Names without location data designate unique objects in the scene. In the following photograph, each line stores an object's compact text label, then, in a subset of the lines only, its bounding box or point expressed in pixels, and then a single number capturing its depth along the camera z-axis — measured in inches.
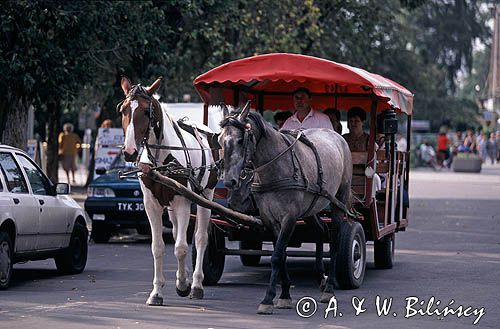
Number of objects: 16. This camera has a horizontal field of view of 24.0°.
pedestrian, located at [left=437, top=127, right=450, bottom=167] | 2364.7
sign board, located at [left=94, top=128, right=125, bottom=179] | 1027.9
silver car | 511.2
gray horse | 436.1
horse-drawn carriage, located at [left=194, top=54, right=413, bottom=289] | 521.7
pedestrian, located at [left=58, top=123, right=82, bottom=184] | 1447.2
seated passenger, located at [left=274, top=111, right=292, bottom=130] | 615.3
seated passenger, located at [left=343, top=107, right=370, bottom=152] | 604.4
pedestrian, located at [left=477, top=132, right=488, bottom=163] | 2807.6
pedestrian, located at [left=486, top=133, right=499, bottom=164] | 2847.0
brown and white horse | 469.1
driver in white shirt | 563.5
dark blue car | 763.4
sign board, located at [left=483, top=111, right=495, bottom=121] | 3110.7
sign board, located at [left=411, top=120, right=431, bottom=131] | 3196.4
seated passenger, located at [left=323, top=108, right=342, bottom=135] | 605.9
